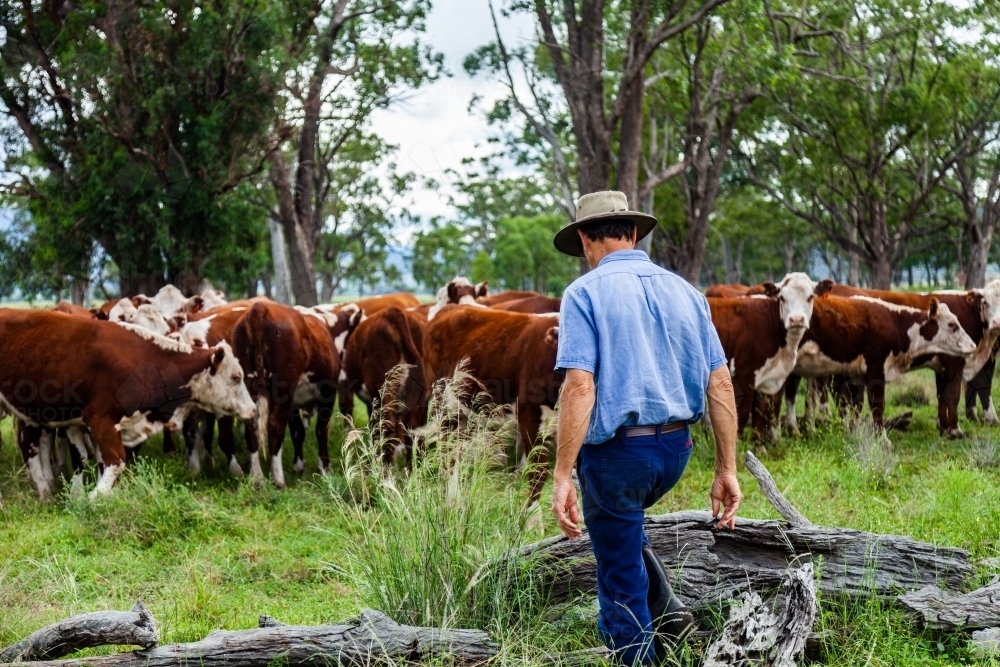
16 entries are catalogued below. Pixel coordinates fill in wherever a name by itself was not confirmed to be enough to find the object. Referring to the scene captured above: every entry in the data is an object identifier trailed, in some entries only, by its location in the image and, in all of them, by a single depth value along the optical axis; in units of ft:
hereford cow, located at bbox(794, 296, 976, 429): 37.60
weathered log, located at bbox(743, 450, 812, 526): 17.95
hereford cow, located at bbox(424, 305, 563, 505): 27.71
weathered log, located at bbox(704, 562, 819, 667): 13.85
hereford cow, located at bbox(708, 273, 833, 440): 36.27
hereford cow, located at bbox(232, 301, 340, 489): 34.32
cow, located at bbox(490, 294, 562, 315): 42.29
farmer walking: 13.38
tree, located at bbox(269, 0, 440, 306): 75.92
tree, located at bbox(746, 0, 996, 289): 73.77
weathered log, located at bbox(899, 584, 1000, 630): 15.65
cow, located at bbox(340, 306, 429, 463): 34.17
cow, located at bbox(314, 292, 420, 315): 52.23
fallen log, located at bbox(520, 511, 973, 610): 16.65
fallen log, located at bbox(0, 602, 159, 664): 13.78
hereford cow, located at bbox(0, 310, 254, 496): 30.32
